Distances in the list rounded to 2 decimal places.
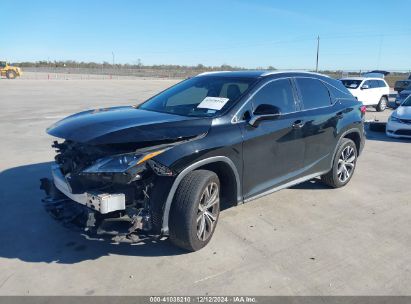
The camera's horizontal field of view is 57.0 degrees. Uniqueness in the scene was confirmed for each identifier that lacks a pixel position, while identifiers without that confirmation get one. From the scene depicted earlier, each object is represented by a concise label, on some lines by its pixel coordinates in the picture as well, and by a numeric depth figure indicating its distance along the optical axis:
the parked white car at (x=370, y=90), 17.38
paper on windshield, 4.24
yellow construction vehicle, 44.44
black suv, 3.42
